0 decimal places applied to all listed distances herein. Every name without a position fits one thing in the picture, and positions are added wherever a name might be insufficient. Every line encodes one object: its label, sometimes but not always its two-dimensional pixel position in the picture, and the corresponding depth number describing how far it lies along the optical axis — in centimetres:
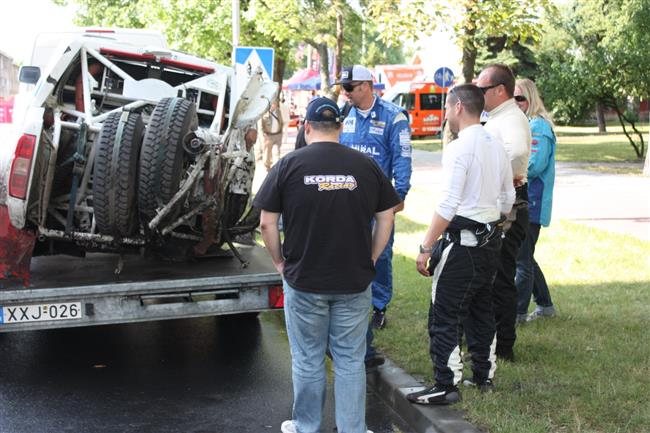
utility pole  1819
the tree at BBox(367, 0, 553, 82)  1346
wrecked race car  563
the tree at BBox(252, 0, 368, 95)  2058
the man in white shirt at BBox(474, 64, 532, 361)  567
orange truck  4591
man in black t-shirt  423
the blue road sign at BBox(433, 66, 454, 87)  2644
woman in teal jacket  663
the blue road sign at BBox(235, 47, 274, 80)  1445
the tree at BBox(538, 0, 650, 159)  2538
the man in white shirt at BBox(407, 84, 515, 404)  489
